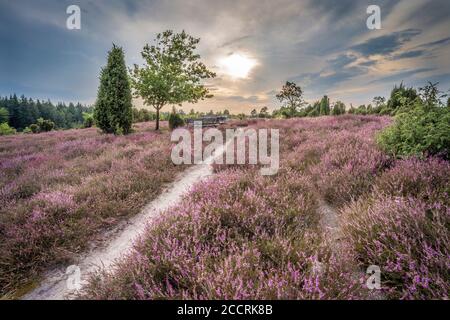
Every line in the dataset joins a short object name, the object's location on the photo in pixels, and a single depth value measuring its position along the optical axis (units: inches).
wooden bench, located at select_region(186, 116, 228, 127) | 866.1
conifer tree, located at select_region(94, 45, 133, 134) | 555.2
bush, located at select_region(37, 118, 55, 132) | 1057.1
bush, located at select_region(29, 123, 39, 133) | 1078.4
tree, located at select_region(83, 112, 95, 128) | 1318.7
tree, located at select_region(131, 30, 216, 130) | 629.3
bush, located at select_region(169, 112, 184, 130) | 759.7
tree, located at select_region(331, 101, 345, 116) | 1313.9
